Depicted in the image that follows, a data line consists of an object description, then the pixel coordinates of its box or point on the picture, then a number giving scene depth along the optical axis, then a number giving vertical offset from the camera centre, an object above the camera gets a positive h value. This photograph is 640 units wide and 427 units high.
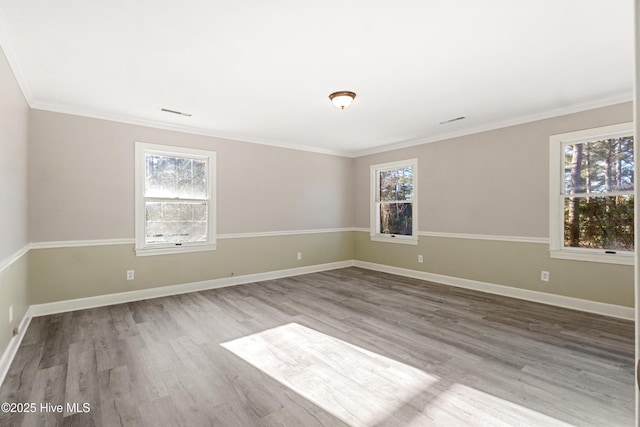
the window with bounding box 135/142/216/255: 4.28 +0.17
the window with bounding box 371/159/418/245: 5.60 +0.18
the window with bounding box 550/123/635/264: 3.53 +0.19
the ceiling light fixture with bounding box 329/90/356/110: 3.25 +1.20
